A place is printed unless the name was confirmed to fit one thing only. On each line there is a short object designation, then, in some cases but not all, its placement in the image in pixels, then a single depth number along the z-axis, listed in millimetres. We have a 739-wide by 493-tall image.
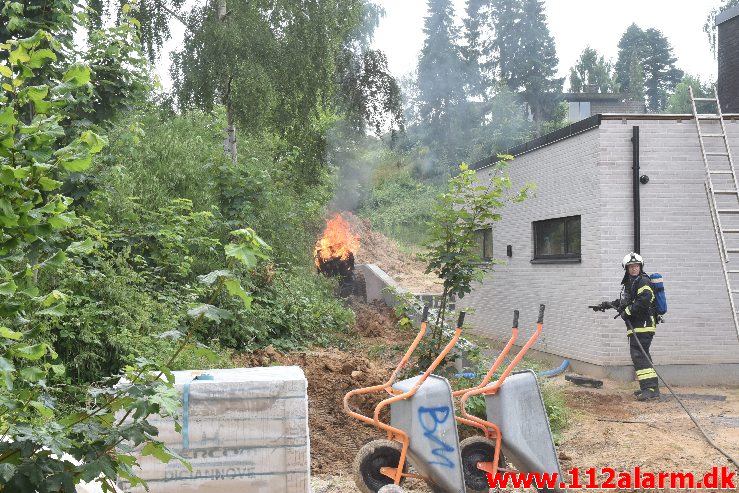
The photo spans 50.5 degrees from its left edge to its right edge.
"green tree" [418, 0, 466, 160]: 49719
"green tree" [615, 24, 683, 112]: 81375
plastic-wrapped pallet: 5480
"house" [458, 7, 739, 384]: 11602
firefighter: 10172
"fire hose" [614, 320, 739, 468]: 6592
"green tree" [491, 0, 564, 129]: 57750
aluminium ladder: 10930
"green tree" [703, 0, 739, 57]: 52522
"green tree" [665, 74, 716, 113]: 58022
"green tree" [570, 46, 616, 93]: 76188
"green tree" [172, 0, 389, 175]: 15953
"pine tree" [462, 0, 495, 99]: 58656
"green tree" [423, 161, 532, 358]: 8969
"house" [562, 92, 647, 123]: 61688
